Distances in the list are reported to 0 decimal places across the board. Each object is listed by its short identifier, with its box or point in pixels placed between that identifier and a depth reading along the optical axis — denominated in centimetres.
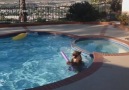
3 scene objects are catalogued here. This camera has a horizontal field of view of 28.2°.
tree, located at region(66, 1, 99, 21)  1833
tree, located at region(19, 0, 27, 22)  1801
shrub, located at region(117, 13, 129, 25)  1621
